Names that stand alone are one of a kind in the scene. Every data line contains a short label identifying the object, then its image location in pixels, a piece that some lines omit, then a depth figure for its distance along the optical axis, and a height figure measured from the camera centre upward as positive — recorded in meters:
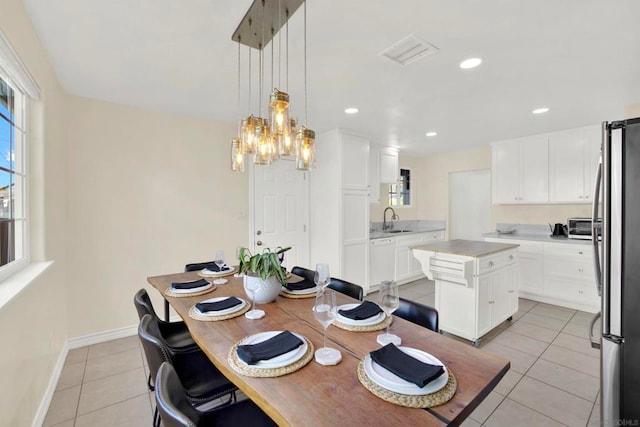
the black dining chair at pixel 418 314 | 1.59 -0.60
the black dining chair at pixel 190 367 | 1.31 -0.88
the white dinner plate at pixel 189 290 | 1.98 -0.54
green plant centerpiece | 1.75 -0.34
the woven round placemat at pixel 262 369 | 1.05 -0.59
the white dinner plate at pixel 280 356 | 1.09 -0.57
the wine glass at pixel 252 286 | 1.74 -0.45
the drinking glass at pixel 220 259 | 2.51 -0.42
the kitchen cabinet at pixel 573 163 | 3.86 +0.64
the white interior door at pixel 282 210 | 3.92 +0.01
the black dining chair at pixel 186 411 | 0.84 -0.67
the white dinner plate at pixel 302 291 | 1.98 -0.56
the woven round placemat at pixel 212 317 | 1.55 -0.57
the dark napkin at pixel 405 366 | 0.95 -0.55
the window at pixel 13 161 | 1.76 +0.34
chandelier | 1.65 +0.60
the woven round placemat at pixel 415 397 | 0.89 -0.59
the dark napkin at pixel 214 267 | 2.58 -0.52
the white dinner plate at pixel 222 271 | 2.44 -0.52
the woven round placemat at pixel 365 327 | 1.42 -0.58
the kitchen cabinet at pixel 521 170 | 4.29 +0.61
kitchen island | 2.73 -0.73
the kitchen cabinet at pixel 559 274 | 3.63 -0.86
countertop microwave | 3.83 -0.25
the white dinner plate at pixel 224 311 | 1.59 -0.56
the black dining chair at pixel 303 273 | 2.49 -0.56
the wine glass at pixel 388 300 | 1.32 -0.41
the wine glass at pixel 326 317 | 1.14 -0.44
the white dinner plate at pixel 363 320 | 1.45 -0.56
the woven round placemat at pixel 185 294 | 1.95 -0.56
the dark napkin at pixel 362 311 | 1.50 -0.54
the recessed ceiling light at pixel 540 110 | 3.23 +1.12
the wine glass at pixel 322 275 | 1.64 -0.37
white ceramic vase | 1.74 -0.47
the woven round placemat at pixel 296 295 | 1.95 -0.57
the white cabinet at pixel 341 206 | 4.07 +0.07
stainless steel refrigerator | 1.34 -0.31
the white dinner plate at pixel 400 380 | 0.93 -0.57
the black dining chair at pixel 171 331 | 1.73 -0.85
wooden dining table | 0.85 -0.60
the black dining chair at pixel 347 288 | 2.08 -0.58
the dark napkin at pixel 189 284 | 2.06 -0.53
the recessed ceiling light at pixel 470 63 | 2.18 +1.13
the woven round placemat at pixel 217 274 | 2.43 -0.53
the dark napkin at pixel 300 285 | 2.05 -0.54
